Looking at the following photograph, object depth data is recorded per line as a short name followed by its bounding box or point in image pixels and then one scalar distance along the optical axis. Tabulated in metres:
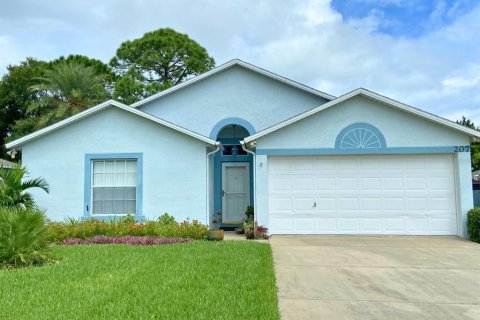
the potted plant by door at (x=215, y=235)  11.31
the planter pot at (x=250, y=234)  12.20
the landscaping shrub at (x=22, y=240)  7.79
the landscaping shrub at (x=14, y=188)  11.35
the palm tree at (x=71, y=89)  24.33
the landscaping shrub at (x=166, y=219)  12.54
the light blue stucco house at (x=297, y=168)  12.53
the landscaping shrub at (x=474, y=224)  11.55
